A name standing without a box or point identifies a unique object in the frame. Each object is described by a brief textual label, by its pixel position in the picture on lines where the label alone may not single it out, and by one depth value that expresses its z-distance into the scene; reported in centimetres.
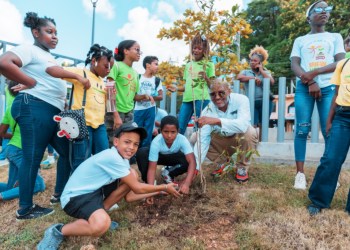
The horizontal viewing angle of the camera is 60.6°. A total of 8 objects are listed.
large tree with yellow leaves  310
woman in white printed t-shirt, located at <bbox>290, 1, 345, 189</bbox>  327
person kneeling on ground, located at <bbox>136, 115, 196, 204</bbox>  335
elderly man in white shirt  353
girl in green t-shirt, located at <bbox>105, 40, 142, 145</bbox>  407
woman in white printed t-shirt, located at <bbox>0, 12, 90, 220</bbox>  287
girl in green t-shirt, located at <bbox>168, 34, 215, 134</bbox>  313
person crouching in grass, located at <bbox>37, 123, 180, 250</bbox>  244
